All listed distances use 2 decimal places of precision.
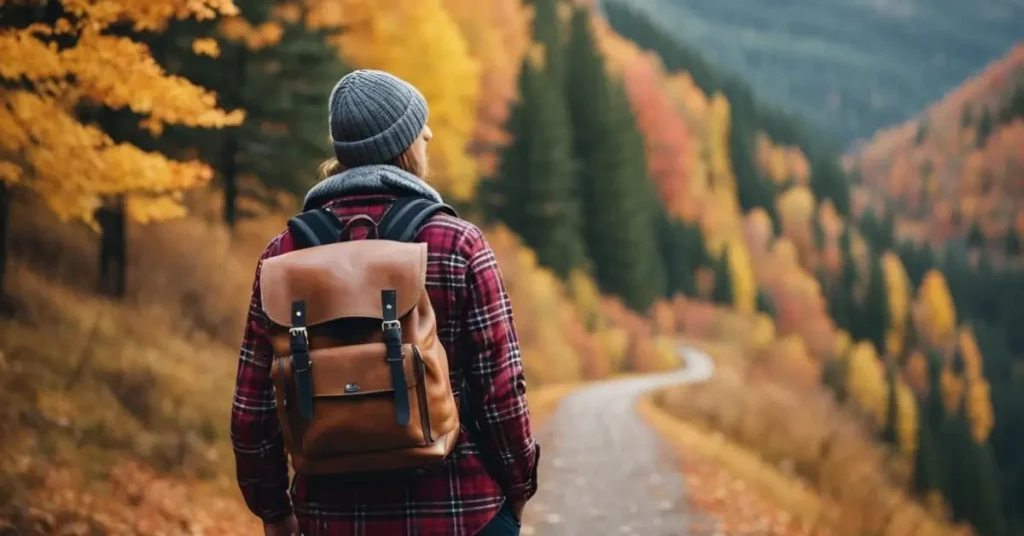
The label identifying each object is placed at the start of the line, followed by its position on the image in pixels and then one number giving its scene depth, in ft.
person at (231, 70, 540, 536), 8.05
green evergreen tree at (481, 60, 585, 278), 103.19
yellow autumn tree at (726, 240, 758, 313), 216.33
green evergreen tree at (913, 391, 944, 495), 190.70
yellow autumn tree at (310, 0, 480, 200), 64.28
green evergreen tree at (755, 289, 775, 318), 225.97
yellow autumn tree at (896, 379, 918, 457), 207.62
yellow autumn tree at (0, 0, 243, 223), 22.42
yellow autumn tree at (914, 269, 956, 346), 344.90
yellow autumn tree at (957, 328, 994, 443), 320.64
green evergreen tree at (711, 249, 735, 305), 205.46
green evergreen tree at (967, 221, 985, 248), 554.05
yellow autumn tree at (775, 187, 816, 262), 316.68
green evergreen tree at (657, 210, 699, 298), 193.76
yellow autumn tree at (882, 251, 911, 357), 300.01
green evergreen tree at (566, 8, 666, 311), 126.21
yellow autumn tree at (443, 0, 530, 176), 107.14
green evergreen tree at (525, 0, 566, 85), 135.48
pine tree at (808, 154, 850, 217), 376.48
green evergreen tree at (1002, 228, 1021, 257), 532.32
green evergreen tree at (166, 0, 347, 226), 42.39
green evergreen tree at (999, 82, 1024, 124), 628.69
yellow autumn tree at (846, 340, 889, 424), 212.43
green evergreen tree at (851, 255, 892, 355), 280.31
